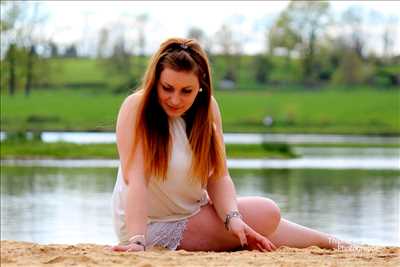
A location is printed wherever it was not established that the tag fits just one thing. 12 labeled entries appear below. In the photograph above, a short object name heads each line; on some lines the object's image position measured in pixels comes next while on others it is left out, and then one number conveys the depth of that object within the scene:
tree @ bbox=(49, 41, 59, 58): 73.69
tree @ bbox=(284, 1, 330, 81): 85.81
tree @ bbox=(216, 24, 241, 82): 82.76
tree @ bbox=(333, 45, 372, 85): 77.50
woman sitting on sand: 5.86
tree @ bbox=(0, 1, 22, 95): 42.48
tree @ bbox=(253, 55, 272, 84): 78.81
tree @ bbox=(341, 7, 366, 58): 91.12
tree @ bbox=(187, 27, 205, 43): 80.50
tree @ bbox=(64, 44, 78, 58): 86.56
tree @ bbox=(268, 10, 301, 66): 84.81
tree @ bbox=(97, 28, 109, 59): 83.56
